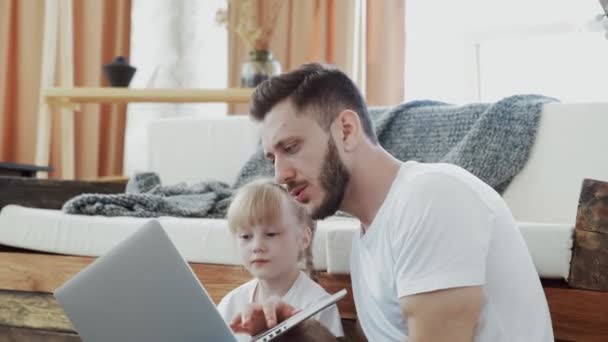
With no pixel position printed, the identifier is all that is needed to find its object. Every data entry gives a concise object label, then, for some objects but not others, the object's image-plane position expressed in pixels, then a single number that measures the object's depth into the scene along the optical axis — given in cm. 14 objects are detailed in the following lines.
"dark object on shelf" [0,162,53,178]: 250
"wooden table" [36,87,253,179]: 256
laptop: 107
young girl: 138
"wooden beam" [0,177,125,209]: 216
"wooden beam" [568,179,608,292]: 121
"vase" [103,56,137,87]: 274
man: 95
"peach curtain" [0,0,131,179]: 310
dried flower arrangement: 265
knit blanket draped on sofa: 181
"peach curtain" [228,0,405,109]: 272
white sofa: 167
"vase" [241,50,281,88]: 260
